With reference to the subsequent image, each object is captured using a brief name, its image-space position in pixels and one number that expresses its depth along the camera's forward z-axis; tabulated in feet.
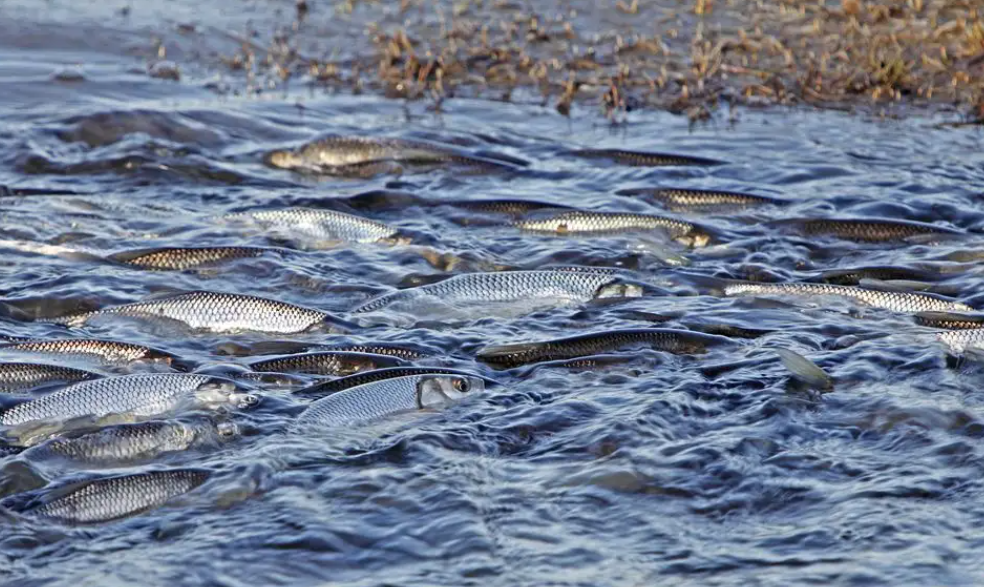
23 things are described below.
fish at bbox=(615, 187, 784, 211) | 62.59
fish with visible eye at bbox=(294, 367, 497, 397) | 41.06
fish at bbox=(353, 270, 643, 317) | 49.90
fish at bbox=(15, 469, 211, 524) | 34.50
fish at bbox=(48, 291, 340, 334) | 47.62
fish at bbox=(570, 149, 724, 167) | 69.36
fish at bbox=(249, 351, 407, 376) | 43.21
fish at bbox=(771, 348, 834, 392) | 41.96
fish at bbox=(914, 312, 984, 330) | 47.00
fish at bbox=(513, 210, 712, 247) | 58.70
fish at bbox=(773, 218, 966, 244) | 57.72
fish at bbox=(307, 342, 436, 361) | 44.33
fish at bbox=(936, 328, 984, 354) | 44.50
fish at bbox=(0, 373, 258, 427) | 38.93
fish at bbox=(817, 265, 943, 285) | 53.52
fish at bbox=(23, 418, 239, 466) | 37.09
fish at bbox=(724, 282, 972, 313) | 48.93
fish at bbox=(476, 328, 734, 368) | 44.32
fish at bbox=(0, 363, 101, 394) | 41.81
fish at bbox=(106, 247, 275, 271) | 54.85
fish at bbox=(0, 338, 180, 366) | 44.01
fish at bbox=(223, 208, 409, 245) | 59.16
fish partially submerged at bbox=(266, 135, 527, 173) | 70.54
